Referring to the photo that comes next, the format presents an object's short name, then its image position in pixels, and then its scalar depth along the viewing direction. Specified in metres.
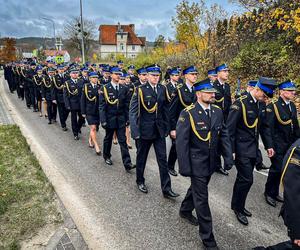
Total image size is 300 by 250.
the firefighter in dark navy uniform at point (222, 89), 6.45
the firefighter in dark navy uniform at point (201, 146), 3.79
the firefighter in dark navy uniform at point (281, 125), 4.89
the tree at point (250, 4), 12.67
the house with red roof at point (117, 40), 73.38
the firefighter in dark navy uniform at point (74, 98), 9.20
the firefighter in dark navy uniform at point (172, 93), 6.44
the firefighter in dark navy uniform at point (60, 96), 10.34
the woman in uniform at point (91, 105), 7.97
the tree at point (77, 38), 59.08
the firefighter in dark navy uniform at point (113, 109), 6.73
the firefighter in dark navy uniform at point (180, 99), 6.12
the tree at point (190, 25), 17.58
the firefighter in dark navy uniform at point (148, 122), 5.28
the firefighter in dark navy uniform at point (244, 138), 4.40
